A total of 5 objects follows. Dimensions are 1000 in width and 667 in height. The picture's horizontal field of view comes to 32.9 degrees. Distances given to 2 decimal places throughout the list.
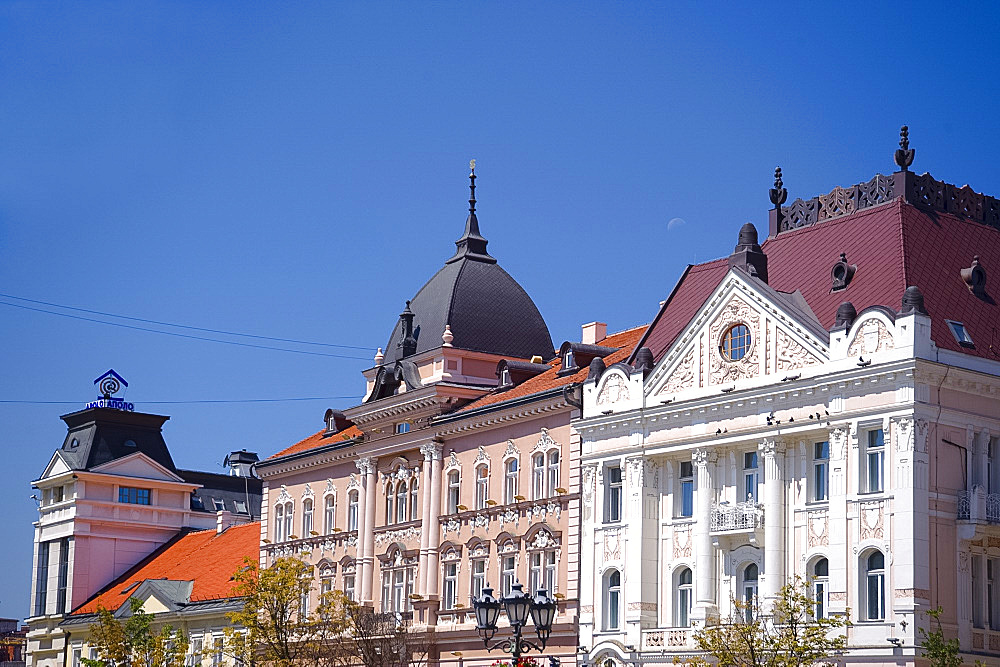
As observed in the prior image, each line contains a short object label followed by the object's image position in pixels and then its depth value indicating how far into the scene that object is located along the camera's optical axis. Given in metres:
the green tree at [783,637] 41.58
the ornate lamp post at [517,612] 35.41
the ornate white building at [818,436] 44.31
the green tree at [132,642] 68.75
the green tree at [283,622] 56.94
